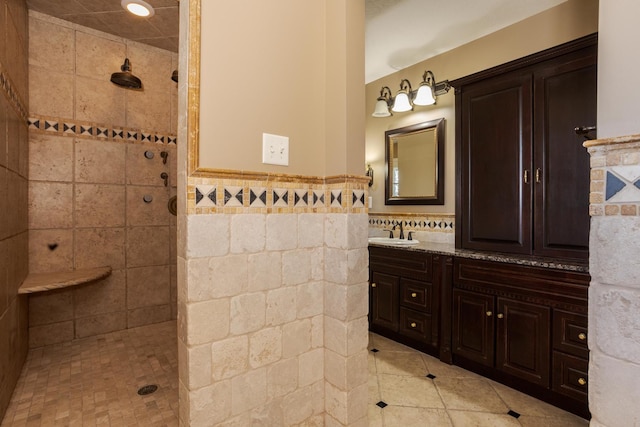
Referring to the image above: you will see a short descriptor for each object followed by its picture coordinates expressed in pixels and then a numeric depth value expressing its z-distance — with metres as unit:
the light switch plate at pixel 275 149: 1.30
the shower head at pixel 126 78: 2.68
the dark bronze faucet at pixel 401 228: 3.25
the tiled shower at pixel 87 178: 2.34
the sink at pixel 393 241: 2.83
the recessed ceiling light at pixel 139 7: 2.14
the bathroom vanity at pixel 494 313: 1.78
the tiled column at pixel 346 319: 1.41
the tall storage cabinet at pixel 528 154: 1.96
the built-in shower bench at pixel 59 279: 2.16
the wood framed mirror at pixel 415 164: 3.00
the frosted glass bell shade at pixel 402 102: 3.04
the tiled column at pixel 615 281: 1.01
